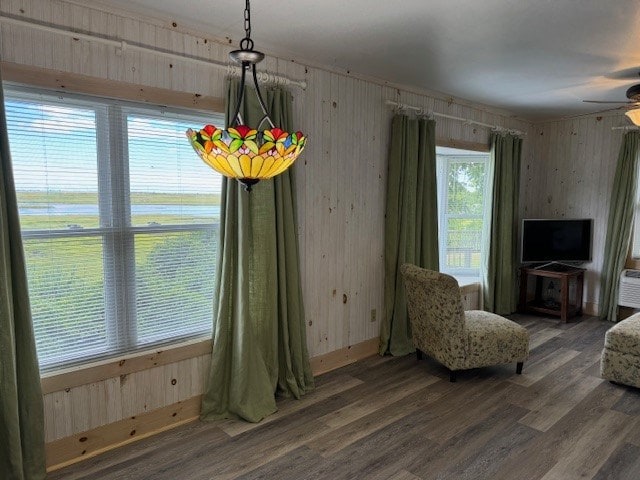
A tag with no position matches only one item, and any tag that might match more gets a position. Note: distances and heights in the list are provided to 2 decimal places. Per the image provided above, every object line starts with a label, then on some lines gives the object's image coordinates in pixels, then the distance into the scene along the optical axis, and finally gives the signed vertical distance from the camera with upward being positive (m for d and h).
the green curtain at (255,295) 2.72 -0.64
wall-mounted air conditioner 4.67 -0.99
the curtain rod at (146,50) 2.04 +0.84
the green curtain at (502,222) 4.86 -0.26
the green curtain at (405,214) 3.82 -0.13
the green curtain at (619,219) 4.72 -0.22
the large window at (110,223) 2.19 -0.13
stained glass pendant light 1.37 +0.17
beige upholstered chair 3.25 -1.04
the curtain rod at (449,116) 3.75 +0.83
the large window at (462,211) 4.91 -0.13
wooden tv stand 4.90 -1.12
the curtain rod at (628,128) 4.68 +0.80
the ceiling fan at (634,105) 3.20 +0.74
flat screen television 5.16 -0.49
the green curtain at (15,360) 1.97 -0.76
